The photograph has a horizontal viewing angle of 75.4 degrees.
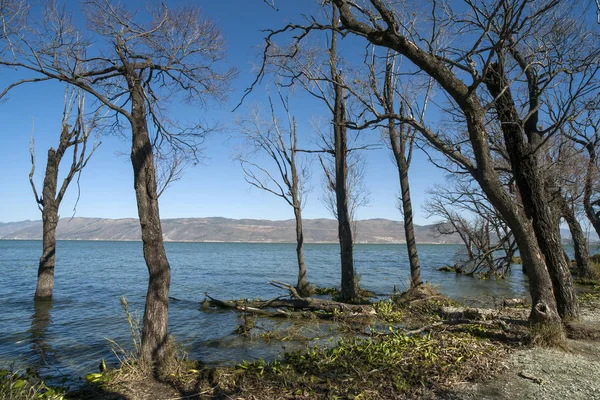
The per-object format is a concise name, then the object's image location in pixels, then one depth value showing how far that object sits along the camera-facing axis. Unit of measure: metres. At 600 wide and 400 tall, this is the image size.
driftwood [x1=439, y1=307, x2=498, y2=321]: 7.96
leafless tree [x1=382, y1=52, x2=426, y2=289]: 13.66
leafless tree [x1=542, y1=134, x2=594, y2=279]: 13.30
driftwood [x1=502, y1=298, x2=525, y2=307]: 10.42
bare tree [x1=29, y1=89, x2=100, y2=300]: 14.38
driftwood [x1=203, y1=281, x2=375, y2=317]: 9.98
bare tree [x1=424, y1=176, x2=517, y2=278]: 22.50
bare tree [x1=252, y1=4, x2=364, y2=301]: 12.97
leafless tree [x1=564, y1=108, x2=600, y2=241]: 15.87
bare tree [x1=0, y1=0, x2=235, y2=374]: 5.86
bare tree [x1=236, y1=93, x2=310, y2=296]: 17.09
